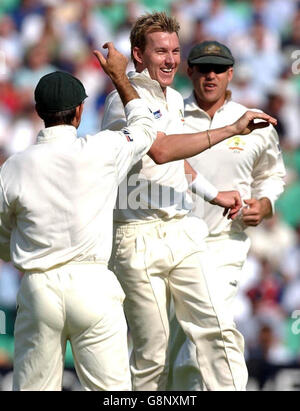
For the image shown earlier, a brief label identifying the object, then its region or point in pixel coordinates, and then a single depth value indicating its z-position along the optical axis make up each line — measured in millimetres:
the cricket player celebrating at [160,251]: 10781
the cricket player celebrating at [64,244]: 8742
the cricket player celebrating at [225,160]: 12656
